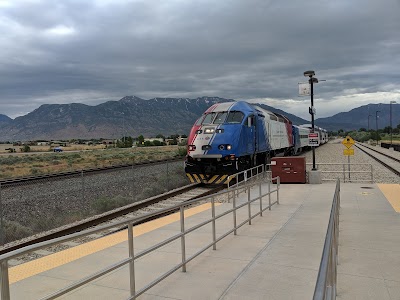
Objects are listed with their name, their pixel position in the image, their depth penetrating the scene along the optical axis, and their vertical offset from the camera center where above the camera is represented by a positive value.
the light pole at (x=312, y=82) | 17.72 +2.63
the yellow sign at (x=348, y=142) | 19.40 -0.32
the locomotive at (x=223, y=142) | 16.34 -0.15
